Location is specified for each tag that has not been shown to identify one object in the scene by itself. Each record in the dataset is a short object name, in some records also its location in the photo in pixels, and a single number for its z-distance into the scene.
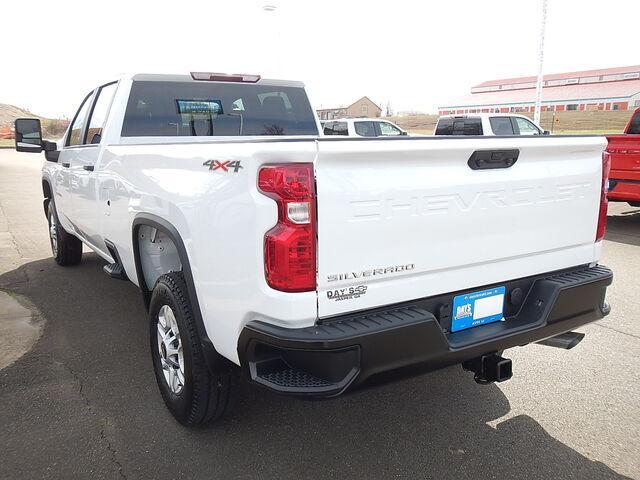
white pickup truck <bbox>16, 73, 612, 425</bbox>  2.08
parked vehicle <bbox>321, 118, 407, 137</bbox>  17.20
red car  8.20
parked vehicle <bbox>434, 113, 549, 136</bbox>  15.70
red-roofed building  73.12
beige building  94.54
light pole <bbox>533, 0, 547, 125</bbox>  20.52
